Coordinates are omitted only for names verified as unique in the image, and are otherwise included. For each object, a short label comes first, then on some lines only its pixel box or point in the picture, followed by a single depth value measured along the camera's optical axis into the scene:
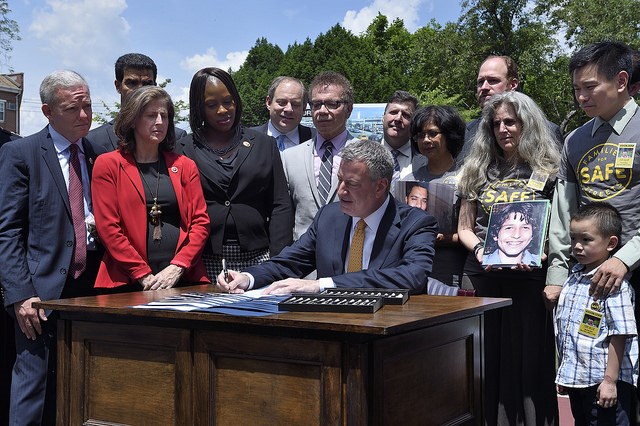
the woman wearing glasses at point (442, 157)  4.72
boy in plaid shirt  3.69
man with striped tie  5.07
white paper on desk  3.45
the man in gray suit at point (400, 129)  5.49
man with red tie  4.15
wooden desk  2.64
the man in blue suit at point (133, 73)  5.48
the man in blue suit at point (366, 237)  3.62
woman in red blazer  4.13
